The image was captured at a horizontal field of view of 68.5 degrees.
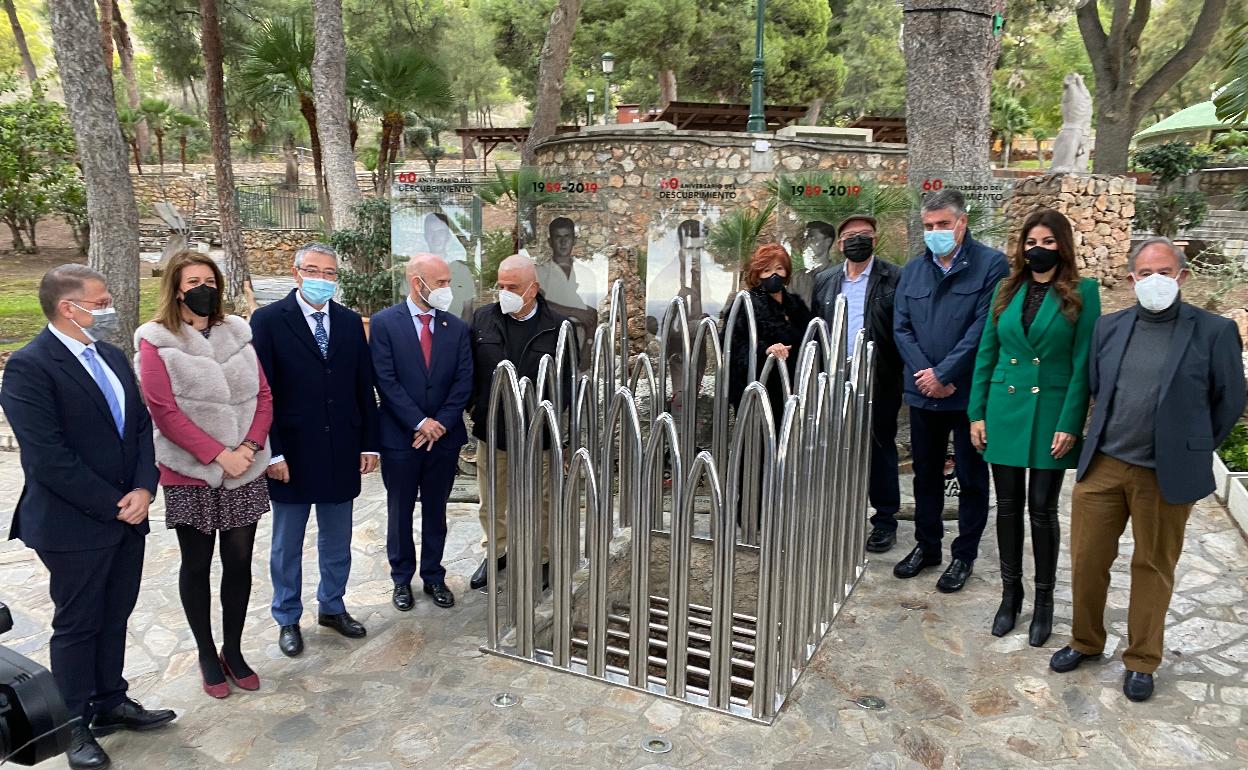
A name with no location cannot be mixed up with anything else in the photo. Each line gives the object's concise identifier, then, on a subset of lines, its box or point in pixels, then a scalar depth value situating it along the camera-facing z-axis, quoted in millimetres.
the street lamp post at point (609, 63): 18462
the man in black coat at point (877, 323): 4383
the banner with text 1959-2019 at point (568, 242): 6555
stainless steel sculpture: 3018
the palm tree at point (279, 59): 11758
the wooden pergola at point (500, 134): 18688
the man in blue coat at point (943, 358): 3904
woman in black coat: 4480
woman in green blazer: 3396
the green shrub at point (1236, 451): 5594
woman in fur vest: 3025
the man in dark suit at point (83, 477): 2668
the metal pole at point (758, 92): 12062
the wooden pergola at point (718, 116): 15461
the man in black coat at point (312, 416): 3463
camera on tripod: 1696
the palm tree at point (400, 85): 12719
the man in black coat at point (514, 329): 3963
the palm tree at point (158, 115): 25578
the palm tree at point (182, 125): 25234
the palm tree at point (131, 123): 22844
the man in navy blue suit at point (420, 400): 3809
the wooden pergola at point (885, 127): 15945
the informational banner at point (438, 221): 6488
